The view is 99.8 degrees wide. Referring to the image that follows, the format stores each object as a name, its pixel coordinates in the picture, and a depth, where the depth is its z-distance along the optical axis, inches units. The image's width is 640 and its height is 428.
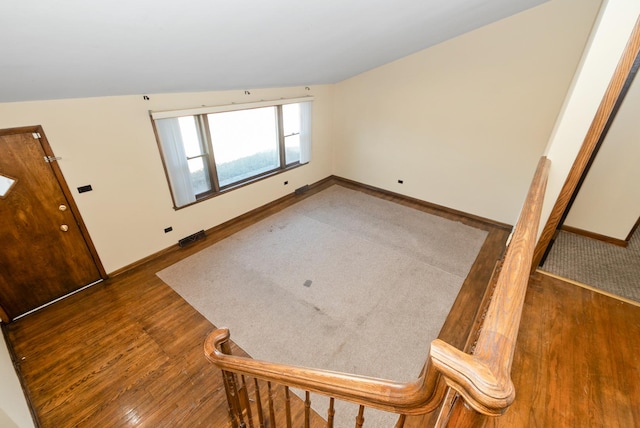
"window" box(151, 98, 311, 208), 132.9
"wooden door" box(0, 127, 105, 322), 95.7
